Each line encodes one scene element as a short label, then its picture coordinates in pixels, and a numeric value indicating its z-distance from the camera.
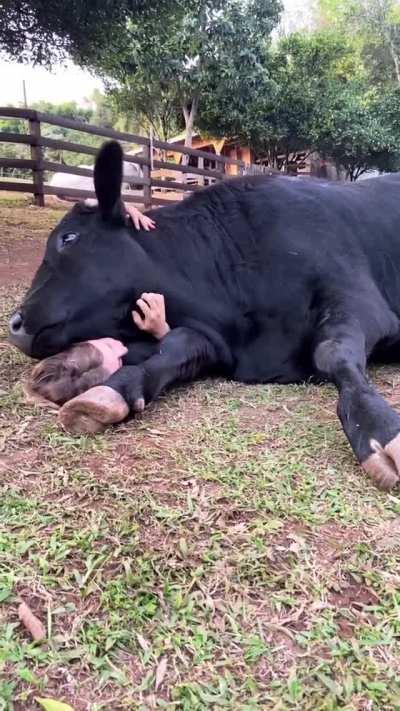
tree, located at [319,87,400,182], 20.81
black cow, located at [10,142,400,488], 2.54
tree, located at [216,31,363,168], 20.58
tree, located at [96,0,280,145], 14.34
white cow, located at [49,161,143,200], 12.54
